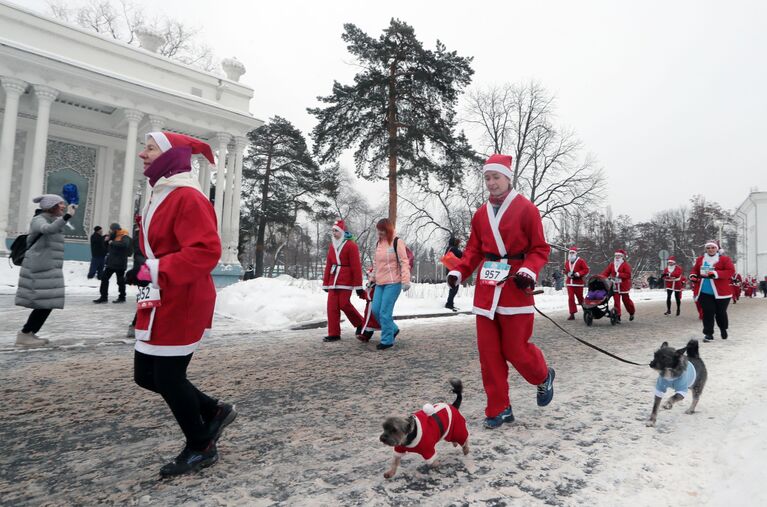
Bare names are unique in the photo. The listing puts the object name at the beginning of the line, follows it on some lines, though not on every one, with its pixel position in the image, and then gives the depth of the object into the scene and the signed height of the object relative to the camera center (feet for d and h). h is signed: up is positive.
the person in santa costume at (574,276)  40.06 +0.59
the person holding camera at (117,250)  34.90 +0.83
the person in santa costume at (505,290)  10.93 -0.26
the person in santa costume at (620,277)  39.37 +0.70
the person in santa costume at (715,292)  28.02 -0.16
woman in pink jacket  23.07 -0.15
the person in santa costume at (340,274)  24.31 -0.13
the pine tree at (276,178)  115.34 +24.18
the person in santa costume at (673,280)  48.91 +0.81
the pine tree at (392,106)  70.79 +27.08
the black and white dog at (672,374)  11.41 -2.28
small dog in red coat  7.76 -2.83
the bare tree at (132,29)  96.22 +52.12
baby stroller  36.32 -1.34
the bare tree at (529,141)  110.22 +35.31
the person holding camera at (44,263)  19.44 -0.25
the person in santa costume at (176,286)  7.72 -0.39
